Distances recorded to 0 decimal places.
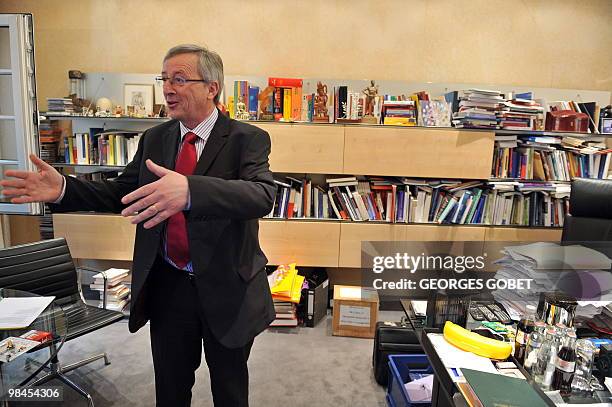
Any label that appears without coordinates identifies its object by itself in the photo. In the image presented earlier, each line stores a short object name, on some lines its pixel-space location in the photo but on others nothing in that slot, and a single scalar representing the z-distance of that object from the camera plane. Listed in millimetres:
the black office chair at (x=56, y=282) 2072
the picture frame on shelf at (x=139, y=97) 3234
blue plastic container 1929
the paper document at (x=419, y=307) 1678
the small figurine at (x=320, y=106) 3080
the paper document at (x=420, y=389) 1787
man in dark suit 1252
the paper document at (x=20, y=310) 1555
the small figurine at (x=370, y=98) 3113
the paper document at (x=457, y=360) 1230
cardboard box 2885
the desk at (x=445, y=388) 1138
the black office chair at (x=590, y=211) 2275
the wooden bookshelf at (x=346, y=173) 3051
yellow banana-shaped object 1300
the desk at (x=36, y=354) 1372
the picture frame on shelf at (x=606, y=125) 3146
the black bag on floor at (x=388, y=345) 2260
